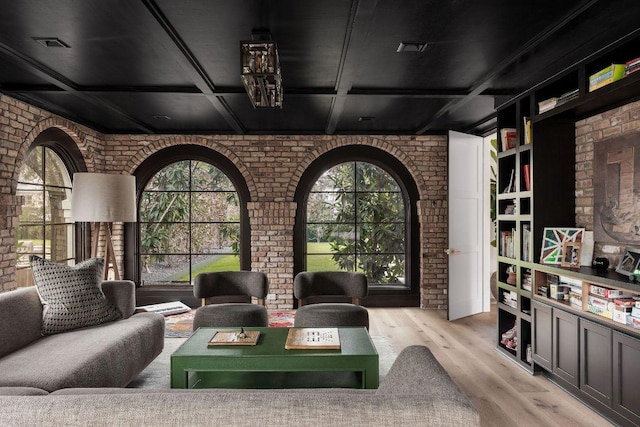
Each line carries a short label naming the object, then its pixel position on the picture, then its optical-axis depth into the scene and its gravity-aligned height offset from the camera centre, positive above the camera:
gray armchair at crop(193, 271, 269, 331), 4.21 -0.79
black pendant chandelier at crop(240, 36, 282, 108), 2.97 +1.00
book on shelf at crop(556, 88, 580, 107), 3.55 +0.93
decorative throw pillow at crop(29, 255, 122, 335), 3.44 -0.63
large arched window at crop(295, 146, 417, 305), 6.70 -0.10
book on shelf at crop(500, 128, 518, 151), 4.52 +0.76
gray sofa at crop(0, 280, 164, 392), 2.58 -0.88
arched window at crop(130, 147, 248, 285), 6.75 -0.05
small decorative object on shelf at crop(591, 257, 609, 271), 3.51 -0.38
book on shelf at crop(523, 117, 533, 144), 4.12 +0.77
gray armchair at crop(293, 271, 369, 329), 4.70 -0.73
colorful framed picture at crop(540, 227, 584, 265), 3.77 -0.21
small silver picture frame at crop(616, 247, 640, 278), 3.18 -0.34
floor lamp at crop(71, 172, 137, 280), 4.53 +0.18
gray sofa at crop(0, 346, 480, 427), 1.32 -0.56
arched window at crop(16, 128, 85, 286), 4.97 +0.16
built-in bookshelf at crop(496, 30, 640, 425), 3.00 -0.45
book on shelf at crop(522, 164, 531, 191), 4.15 +0.36
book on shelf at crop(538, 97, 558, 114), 3.78 +0.93
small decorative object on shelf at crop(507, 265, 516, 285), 4.50 -0.60
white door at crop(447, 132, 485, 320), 5.98 -0.14
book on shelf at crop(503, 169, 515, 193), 4.53 +0.30
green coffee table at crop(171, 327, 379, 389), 2.77 -0.91
